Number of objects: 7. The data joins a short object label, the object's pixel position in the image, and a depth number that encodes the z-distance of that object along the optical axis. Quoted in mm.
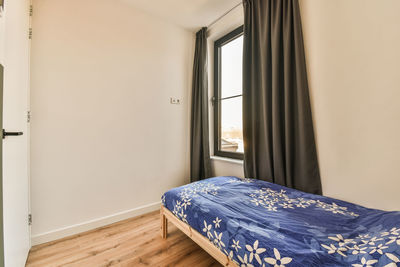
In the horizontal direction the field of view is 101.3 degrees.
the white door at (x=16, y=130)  942
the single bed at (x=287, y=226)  746
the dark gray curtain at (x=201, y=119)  2545
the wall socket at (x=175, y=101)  2522
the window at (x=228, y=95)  2432
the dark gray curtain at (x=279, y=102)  1546
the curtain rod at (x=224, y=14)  2182
